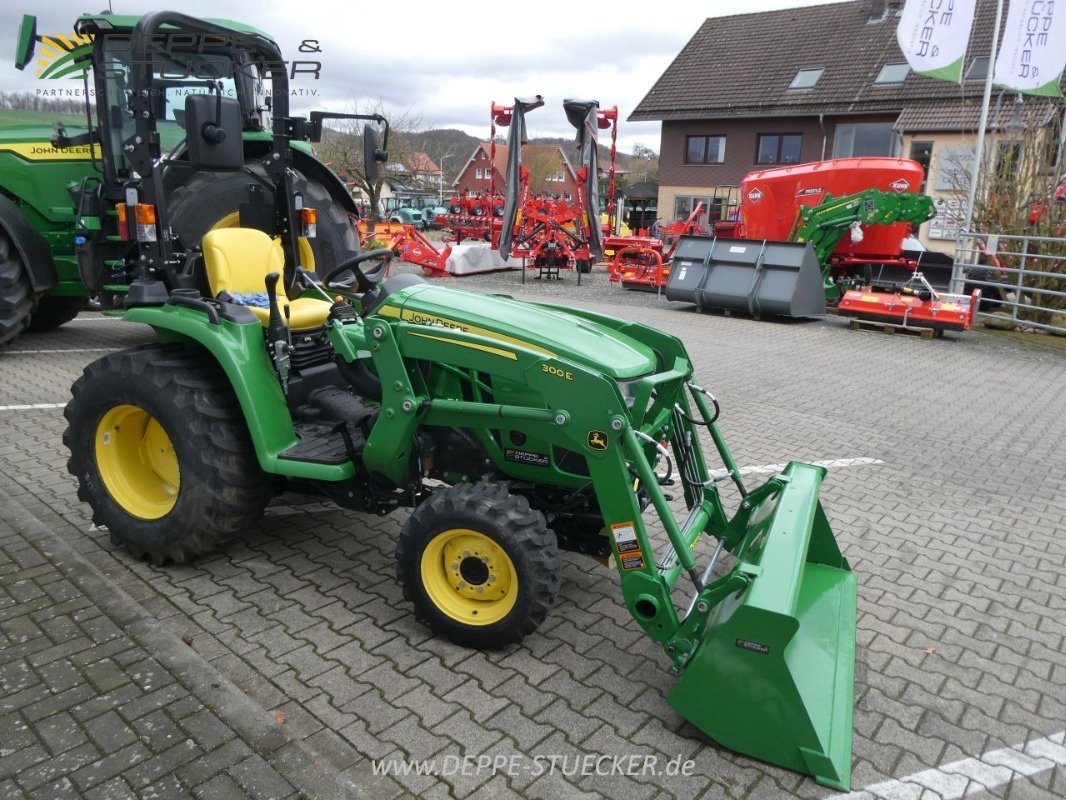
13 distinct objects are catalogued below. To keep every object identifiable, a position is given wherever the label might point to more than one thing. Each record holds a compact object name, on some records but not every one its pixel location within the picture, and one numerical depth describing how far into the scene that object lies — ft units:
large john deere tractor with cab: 20.01
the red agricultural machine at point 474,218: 66.49
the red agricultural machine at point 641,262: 48.01
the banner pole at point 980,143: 36.60
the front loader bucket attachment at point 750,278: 37.55
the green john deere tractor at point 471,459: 8.45
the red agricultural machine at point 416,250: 51.08
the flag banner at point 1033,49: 36.37
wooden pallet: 35.19
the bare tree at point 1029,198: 37.17
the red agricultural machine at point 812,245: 37.78
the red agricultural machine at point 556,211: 46.06
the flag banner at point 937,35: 37.11
